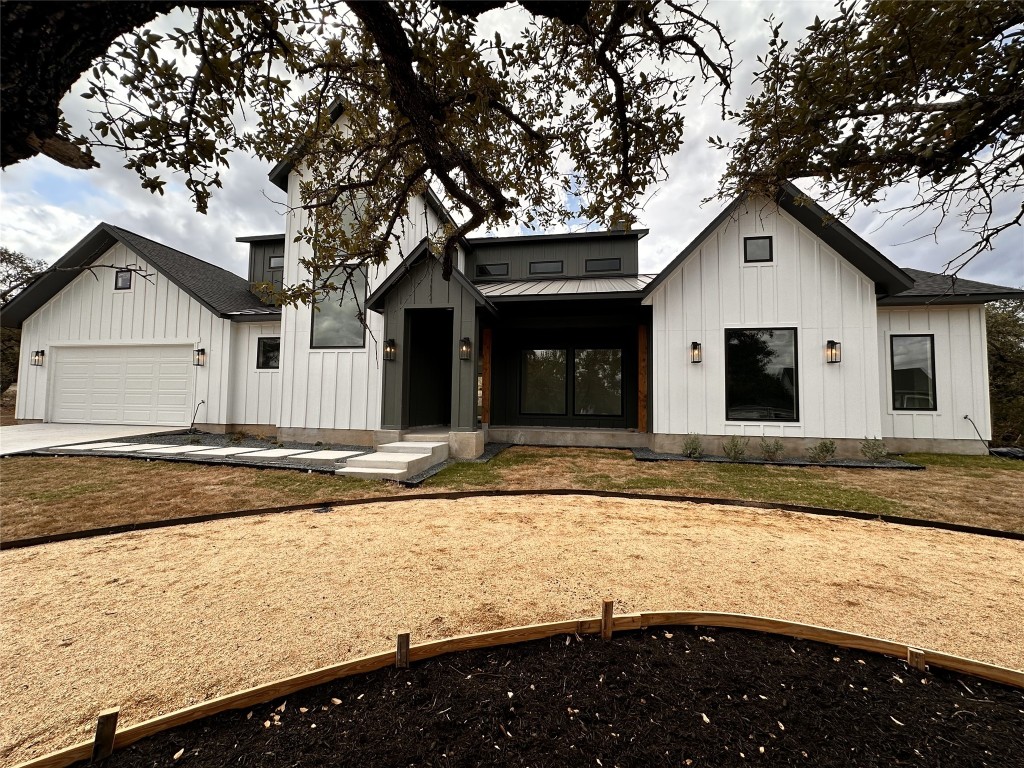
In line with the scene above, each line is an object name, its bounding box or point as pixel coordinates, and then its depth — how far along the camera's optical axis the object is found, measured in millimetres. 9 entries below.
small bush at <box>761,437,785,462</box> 7455
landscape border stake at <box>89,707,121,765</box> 1284
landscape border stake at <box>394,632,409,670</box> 1771
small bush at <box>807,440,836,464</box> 7211
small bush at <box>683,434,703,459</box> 7656
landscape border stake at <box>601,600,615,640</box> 1984
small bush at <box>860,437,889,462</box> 7004
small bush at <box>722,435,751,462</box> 7383
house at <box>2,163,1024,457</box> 7723
